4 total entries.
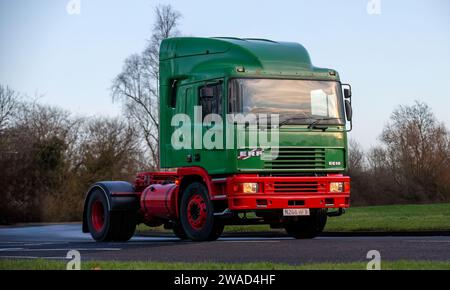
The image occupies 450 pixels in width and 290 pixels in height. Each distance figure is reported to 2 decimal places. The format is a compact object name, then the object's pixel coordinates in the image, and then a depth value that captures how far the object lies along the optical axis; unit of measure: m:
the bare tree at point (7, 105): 48.72
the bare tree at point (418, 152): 58.69
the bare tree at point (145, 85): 51.72
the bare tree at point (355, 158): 60.89
